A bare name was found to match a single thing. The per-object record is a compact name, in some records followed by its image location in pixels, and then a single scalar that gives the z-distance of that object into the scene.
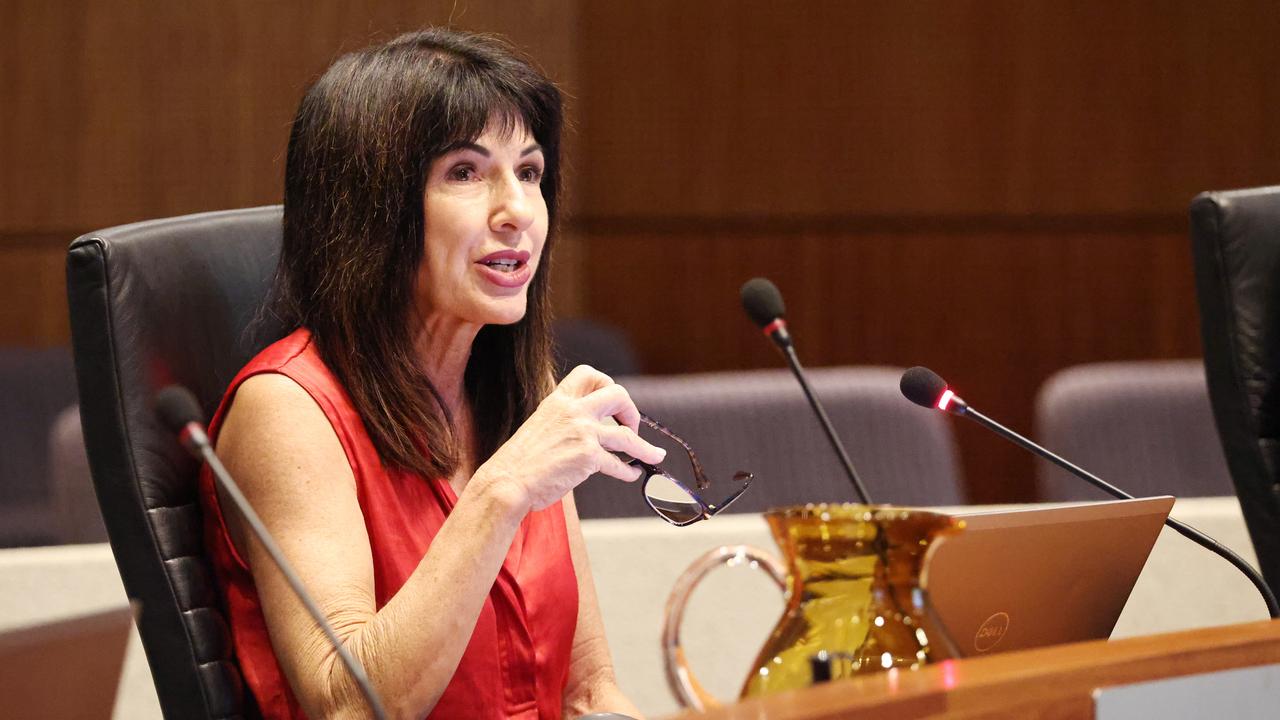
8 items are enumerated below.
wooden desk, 4.36
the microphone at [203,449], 4.49
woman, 4.78
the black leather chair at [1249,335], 4.97
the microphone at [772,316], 4.80
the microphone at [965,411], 4.79
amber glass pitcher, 4.45
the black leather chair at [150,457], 4.78
